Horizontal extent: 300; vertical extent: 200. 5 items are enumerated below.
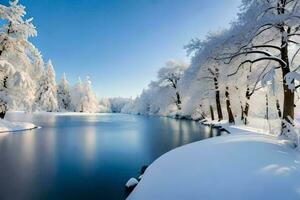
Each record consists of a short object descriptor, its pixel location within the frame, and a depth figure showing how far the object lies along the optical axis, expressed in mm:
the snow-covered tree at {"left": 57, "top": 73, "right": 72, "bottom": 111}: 92375
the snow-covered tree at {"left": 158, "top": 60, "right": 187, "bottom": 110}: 52344
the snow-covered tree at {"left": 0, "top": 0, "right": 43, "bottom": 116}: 21234
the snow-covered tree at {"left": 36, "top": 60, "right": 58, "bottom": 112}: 63531
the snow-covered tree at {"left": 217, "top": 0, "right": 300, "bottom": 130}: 9075
